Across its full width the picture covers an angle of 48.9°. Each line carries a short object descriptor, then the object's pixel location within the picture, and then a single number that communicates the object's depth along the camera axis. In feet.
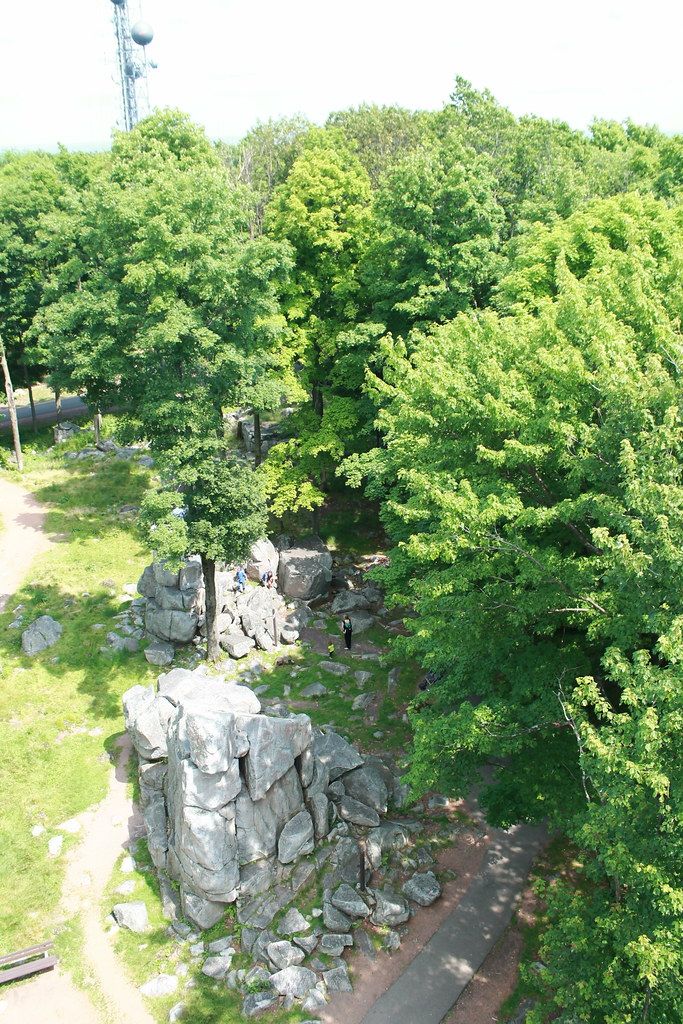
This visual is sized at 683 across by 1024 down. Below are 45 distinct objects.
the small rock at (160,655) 83.41
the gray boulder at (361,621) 91.50
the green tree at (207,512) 71.10
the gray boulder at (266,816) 57.88
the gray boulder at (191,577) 86.07
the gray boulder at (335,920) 55.52
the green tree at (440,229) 86.99
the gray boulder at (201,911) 56.80
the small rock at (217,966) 53.67
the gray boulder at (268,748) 58.03
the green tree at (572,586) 34.09
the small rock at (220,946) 55.26
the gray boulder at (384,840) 60.34
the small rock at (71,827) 64.95
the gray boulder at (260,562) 96.17
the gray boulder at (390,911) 56.29
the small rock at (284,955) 53.31
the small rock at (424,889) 57.65
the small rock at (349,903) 56.59
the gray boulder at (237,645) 84.38
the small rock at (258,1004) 51.01
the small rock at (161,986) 52.75
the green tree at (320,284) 98.12
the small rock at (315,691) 79.87
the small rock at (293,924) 55.52
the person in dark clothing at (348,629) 87.04
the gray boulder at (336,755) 65.67
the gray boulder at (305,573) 95.91
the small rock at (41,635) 83.15
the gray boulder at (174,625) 84.79
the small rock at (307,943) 54.29
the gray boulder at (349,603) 95.08
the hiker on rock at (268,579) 95.20
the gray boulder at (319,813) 61.41
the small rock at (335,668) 83.71
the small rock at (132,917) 57.21
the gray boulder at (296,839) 59.16
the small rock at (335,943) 54.44
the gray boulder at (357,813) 62.34
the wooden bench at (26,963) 53.31
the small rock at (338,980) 52.31
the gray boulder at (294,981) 51.83
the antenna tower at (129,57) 284.61
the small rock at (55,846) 62.95
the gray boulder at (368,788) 64.13
